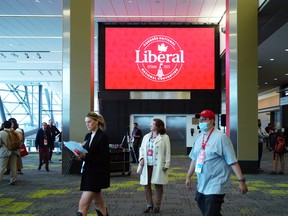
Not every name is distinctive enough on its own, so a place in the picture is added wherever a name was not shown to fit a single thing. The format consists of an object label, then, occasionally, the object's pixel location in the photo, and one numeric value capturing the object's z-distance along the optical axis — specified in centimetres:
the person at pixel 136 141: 988
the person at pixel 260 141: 781
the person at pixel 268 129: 1080
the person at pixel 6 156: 590
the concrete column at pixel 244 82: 734
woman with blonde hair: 296
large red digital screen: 1045
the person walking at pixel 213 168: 258
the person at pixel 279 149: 739
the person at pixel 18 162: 717
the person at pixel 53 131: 938
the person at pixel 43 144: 811
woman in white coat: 407
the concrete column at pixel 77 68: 732
